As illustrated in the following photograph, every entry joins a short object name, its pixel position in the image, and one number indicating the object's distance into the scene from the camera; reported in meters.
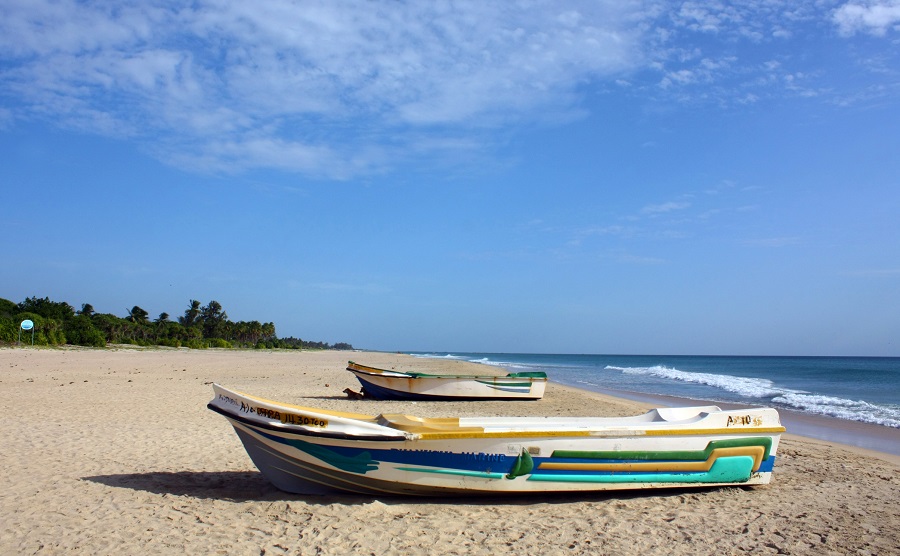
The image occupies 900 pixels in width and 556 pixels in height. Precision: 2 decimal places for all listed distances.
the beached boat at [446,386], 15.81
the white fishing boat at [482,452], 5.95
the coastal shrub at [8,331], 42.34
